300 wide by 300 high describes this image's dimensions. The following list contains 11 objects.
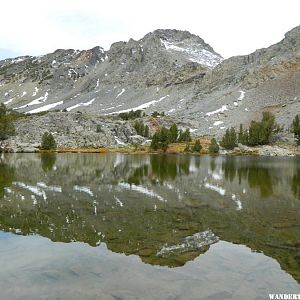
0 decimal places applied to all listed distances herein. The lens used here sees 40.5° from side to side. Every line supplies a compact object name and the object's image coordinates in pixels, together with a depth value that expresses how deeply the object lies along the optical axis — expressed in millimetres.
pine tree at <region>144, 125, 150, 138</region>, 159750
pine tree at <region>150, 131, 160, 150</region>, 128625
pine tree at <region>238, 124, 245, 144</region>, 141500
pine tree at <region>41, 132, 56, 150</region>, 123500
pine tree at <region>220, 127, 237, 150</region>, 134875
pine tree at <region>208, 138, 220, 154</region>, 125688
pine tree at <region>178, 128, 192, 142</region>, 147625
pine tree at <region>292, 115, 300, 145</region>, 135850
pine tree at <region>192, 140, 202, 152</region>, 125438
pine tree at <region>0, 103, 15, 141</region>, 124062
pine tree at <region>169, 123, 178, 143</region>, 145025
